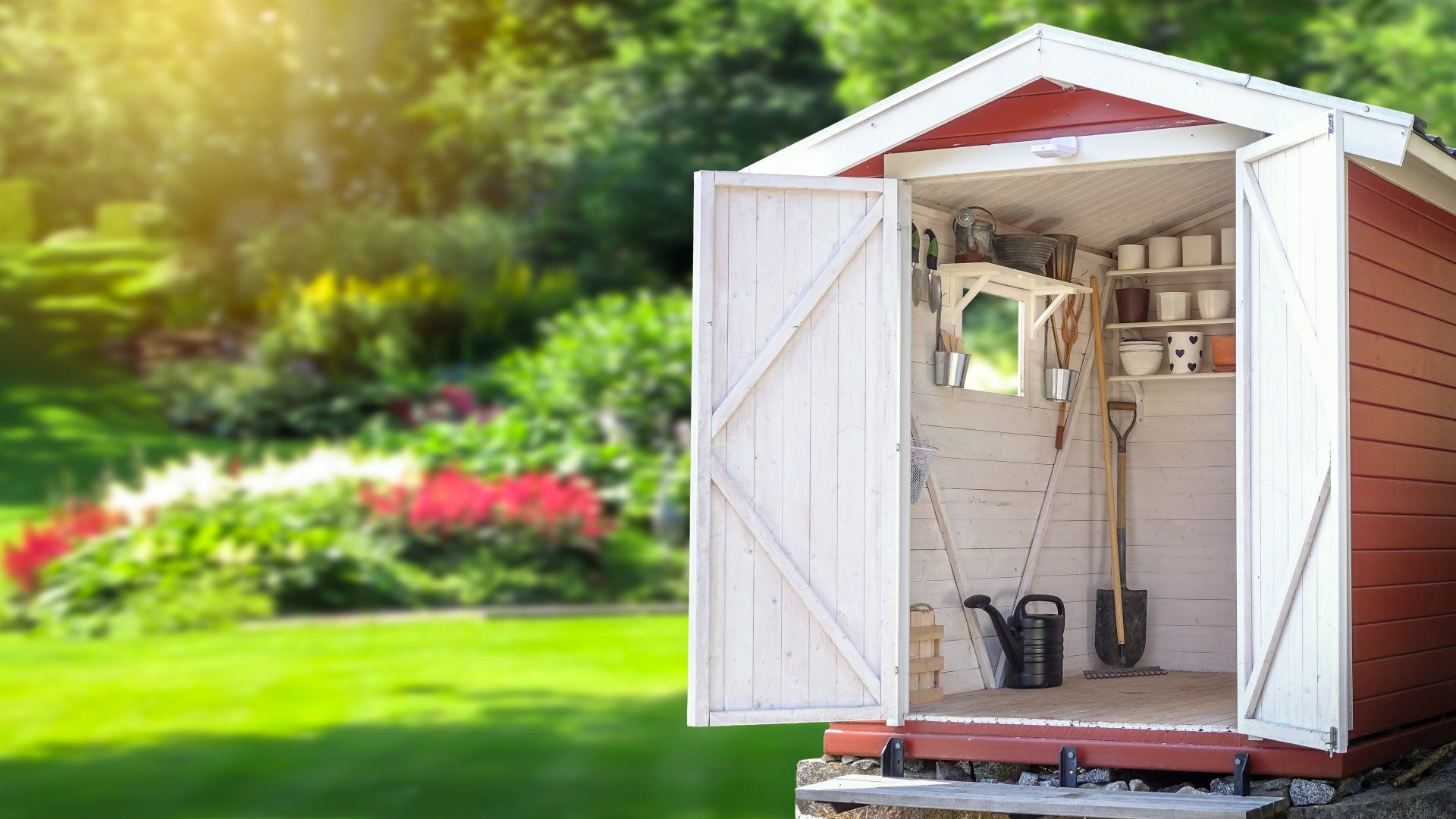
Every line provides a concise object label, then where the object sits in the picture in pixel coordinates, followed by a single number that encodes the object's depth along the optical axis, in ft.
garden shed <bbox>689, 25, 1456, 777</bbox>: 16.12
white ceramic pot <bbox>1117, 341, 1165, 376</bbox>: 25.35
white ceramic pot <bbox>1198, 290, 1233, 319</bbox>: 24.57
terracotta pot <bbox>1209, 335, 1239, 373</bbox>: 24.77
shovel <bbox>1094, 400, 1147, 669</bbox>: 25.23
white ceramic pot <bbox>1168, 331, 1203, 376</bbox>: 25.21
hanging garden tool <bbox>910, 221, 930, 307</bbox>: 21.31
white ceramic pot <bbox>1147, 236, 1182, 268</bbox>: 25.27
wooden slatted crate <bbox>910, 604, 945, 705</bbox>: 20.53
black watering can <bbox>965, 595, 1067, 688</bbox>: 22.45
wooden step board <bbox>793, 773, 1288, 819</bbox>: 15.67
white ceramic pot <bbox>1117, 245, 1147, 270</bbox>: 25.59
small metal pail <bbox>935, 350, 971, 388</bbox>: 21.83
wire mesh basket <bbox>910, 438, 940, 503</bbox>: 20.94
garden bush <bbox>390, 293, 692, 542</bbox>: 42.09
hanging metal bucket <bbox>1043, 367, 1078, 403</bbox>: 24.27
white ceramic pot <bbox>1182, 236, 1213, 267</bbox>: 24.72
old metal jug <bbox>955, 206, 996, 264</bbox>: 22.25
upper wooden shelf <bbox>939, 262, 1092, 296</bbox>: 21.85
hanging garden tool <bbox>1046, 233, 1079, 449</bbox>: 23.71
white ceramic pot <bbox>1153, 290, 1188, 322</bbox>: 25.21
